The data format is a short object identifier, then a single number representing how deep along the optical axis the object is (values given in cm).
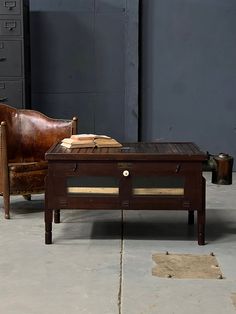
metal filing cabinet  461
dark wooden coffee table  279
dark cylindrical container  455
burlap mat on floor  246
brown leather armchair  338
